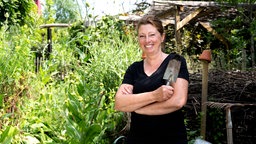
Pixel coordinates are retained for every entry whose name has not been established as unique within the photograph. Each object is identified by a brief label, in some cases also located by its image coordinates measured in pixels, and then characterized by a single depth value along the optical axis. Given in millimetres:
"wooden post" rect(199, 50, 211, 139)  2904
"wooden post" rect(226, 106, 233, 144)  2688
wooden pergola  7496
